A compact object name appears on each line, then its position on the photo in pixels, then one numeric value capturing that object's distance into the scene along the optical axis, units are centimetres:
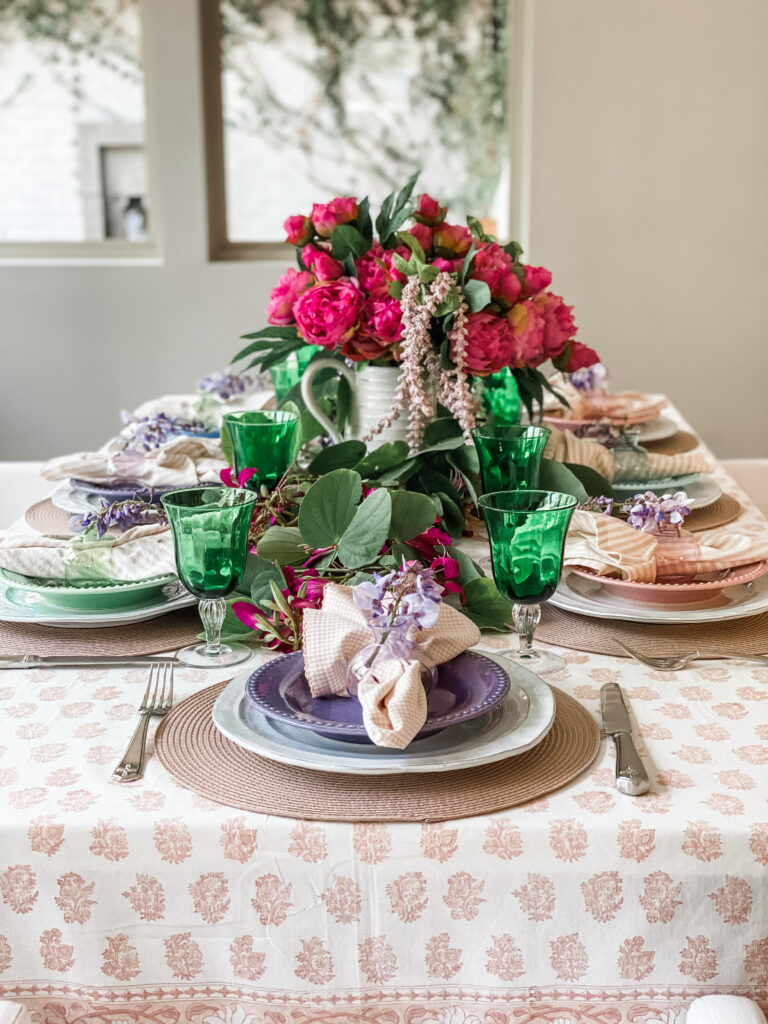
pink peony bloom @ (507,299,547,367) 140
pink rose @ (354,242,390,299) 138
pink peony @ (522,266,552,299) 143
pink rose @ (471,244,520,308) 137
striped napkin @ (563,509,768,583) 113
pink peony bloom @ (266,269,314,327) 147
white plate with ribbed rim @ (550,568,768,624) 107
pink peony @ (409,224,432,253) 141
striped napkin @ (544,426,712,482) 157
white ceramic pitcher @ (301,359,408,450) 146
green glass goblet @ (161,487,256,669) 96
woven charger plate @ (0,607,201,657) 104
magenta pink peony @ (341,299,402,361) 136
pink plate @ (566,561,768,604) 109
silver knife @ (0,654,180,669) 99
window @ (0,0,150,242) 371
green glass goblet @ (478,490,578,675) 93
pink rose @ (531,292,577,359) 145
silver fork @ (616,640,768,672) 98
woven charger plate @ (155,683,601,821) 73
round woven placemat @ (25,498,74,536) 142
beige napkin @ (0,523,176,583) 114
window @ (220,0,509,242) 374
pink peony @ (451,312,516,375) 136
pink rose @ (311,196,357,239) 144
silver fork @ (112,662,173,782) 78
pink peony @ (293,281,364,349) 136
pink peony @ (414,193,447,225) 142
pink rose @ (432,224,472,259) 142
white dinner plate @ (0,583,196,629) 108
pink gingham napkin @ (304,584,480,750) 75
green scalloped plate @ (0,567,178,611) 109
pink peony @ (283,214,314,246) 146
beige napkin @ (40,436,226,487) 156
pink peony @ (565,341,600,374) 150
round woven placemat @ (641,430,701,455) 201
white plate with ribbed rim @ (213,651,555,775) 75
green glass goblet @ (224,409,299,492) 128
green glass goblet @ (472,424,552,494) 123
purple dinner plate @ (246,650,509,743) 77
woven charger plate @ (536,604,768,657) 103
